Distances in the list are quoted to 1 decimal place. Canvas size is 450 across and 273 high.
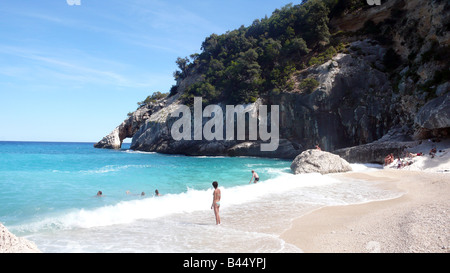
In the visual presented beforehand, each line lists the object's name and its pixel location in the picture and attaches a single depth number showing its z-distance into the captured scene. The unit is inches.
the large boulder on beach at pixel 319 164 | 802.8
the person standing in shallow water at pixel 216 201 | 333.1
